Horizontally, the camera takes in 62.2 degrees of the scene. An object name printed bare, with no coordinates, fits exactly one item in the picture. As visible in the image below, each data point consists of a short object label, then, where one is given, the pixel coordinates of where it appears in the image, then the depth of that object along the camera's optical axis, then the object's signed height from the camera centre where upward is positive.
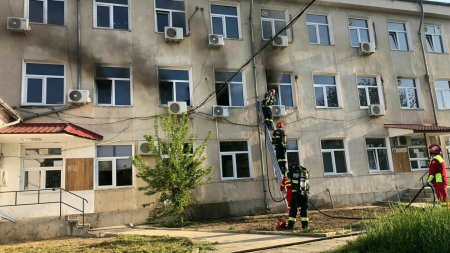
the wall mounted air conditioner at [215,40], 15.80 +6.41
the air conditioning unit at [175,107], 14.65 +3.45
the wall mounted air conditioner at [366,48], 18.14 +6.52
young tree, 12.45 +0.85
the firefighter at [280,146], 14.47 +1.67
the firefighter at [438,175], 10.31 +0.12
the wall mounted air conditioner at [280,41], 16.77 +6.57
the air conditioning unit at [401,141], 18.16 +1.95
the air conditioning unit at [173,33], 15.20 +6.55
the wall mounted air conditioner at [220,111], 15.30 +3.33
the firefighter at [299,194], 10.20 -0.17
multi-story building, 13.47 +4.32
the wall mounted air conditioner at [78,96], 13.52 +3.80
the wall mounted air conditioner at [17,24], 13.30 +6.41
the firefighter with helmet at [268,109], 15.47 +3.31
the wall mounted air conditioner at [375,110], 17.56 +3.39
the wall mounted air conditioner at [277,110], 16.04 +3.34
